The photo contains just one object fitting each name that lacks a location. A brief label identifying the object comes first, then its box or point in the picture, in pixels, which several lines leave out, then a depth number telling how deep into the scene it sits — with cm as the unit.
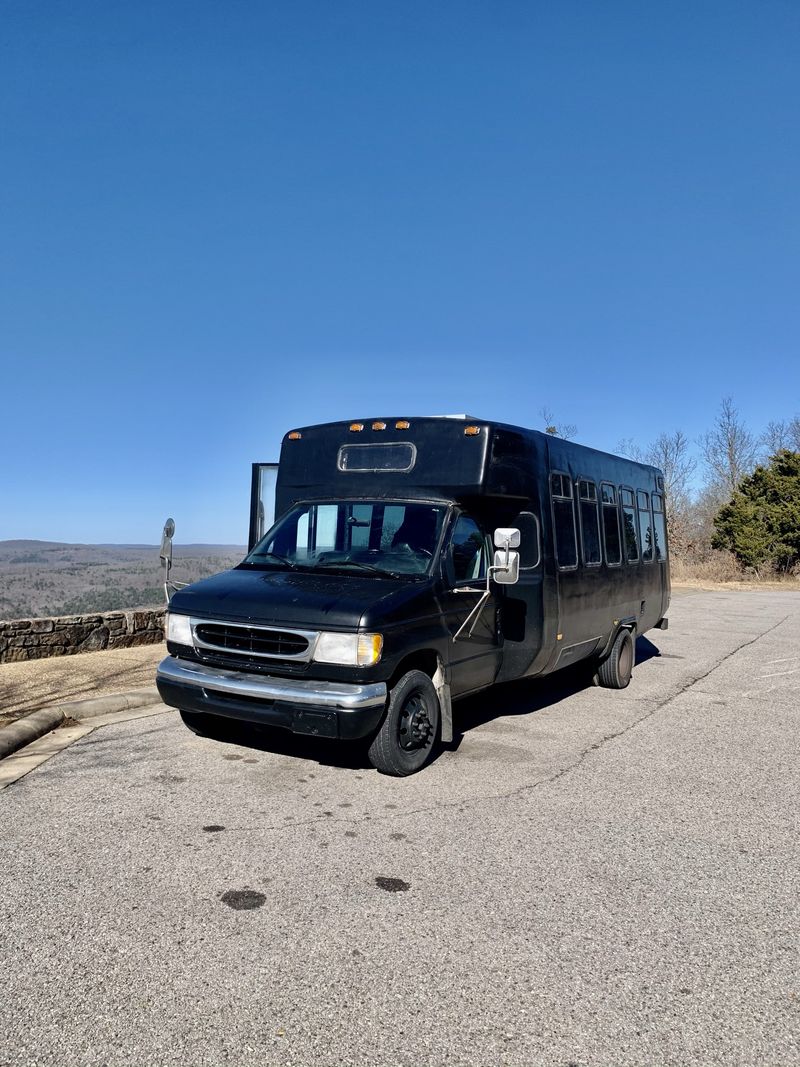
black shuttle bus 537
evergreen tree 3450
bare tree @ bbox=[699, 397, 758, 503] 4788
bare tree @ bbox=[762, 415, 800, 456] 4909
